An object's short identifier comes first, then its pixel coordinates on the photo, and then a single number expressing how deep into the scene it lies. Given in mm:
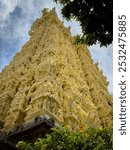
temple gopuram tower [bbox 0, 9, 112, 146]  9704
